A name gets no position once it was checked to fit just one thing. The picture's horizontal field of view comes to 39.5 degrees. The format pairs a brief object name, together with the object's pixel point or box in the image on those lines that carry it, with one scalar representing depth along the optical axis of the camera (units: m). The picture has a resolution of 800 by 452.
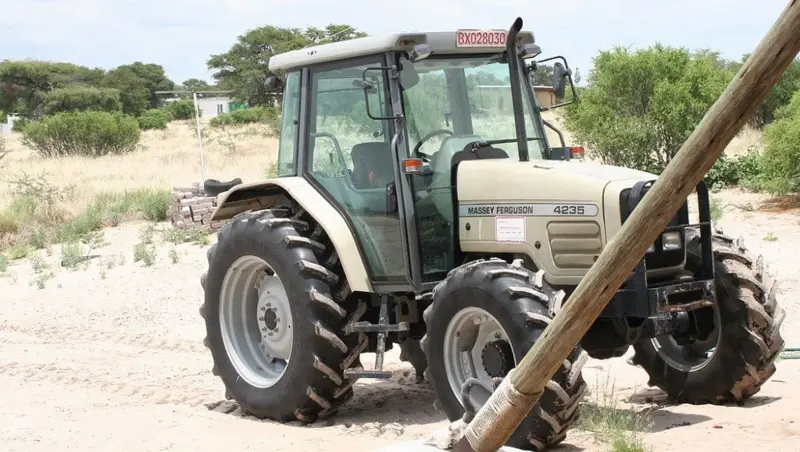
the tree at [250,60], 48.37
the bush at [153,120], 55.81
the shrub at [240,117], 45.87
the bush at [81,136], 37.31
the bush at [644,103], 18.92
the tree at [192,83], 73.81
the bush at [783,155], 16.17
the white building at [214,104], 61.31
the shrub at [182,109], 65.62
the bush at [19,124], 55.69
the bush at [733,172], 18.47
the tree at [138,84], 61.31
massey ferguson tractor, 6.36
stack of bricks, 16.66
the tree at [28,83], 57.44
